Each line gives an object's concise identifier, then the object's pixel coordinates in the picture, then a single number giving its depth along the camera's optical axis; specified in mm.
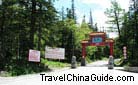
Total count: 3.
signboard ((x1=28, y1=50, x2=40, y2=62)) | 20002
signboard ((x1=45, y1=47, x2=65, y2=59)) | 25081
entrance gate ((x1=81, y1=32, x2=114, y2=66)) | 30691
